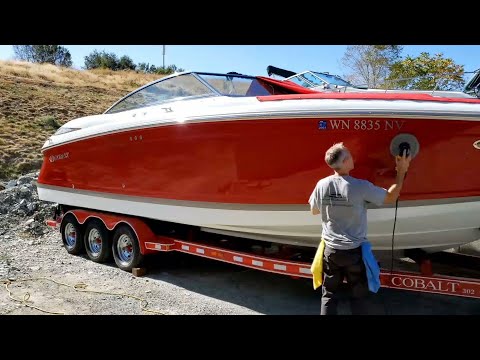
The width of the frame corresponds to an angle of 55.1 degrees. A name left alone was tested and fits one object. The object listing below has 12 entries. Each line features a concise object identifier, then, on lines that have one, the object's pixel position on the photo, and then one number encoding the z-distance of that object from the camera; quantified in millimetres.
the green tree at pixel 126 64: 40388
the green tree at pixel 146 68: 38119
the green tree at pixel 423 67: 15102
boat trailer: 3881
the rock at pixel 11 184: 10049
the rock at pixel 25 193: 8789
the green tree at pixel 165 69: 35897
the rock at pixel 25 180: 9828
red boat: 3689
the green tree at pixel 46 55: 39534
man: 3291
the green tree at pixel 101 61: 41453
